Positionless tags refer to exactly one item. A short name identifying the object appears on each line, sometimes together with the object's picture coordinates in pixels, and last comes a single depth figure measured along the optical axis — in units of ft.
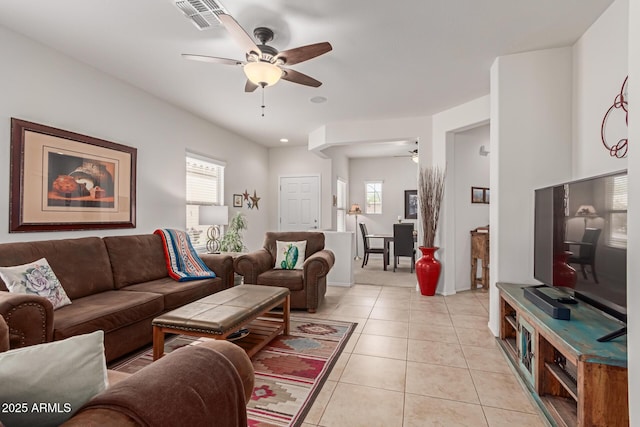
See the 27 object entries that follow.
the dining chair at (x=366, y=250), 21.98
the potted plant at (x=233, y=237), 15.79
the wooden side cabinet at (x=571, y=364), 4.61
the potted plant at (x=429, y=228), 14.52
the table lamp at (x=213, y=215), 14.43
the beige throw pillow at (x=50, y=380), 2.17
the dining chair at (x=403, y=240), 20.58
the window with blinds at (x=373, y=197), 26.68
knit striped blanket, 11.14
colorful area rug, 6.05
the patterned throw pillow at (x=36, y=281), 6.90
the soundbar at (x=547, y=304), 5.89
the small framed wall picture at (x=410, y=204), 25.47
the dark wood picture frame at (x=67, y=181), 8.52
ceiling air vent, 6.84
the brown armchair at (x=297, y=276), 11.94
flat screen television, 4.97
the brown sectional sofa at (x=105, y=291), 5.98
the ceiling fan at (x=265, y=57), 7.30
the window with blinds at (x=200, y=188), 15.28
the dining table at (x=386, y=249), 21.16
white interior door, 21.53
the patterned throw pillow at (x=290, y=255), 13.19
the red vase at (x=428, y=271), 14.46
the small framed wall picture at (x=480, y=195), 16.19
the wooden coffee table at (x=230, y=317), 6.91
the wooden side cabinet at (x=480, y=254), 15.33
